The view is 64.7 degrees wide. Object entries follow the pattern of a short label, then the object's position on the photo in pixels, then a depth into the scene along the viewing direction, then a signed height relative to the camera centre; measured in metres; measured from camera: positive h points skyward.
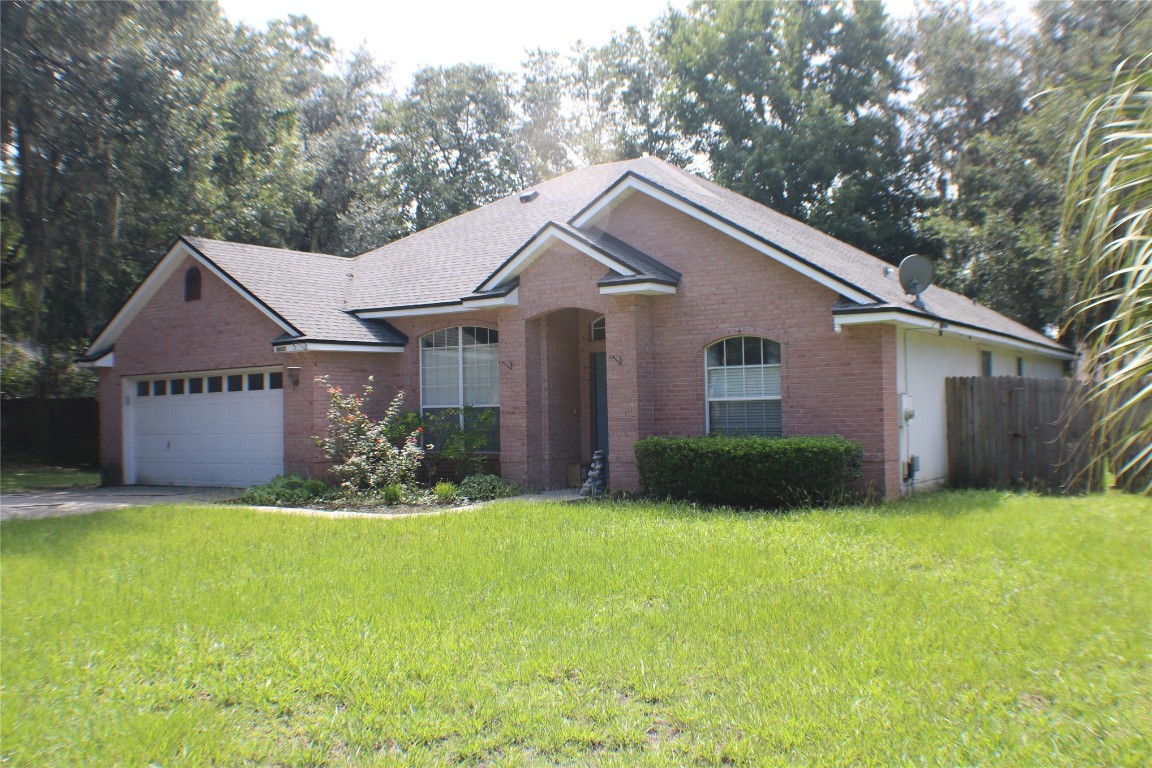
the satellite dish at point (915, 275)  14.86 +1.88
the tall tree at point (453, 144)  43.38 +12.50
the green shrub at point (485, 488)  15.43 -1.53
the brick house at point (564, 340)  14.29 +1.05
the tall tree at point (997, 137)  27.53 +8.61
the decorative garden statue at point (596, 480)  15.46 -1.45
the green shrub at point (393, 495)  15.05 -1.56
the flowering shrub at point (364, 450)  15.85 -0.87
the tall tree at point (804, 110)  34.59 +11.64
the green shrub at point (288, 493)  15.77 -1.59
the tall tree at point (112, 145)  21.12 +6.69
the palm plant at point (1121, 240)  3.81 +0.66
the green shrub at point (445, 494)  15.10 -1.56
